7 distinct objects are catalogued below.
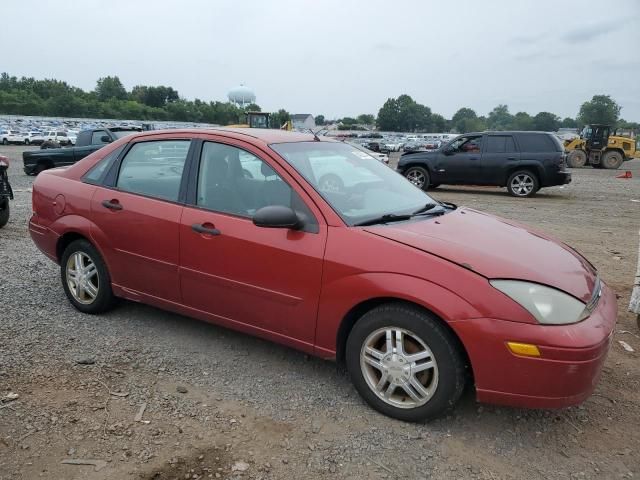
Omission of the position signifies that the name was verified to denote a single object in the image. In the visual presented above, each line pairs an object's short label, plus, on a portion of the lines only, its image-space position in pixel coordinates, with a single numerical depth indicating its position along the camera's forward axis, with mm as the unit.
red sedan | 2639
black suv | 13594
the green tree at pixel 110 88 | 123750
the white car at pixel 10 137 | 43009
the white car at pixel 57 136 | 40406
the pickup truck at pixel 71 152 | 15477
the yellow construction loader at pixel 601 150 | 27578
